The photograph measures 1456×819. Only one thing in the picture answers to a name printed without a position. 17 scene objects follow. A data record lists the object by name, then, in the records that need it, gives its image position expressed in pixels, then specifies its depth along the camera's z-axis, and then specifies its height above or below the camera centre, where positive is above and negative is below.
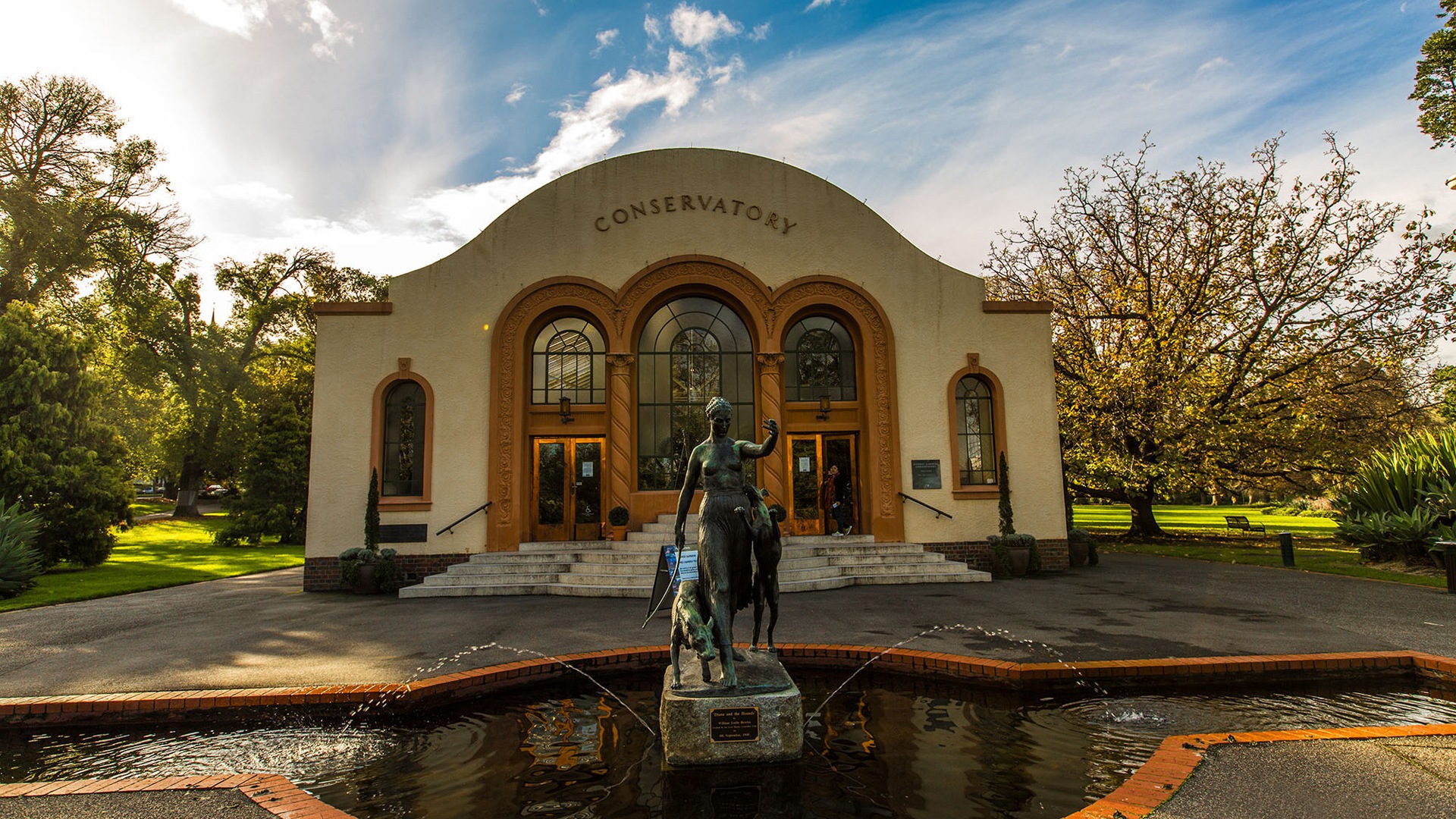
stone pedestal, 4.27 -1.50
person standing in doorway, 14.27 -0.33
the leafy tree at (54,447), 16.08 +1.28
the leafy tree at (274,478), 25.66 +0.72
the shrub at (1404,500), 12.33 -0.45
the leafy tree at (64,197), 23.59 +11.12
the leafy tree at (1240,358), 18.81 +3.48
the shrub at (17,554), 12.16 -0.96
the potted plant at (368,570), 12.53 -1.39
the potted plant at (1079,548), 14.51 -1.39
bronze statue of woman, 4.75 -0.25
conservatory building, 13.84 +2.50
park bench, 23.98 -1.55
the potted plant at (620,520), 13.73 -0.60
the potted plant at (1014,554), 13.26 -1.40
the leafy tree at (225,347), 32.47 +7.42
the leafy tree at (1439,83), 16.08 +9.51
